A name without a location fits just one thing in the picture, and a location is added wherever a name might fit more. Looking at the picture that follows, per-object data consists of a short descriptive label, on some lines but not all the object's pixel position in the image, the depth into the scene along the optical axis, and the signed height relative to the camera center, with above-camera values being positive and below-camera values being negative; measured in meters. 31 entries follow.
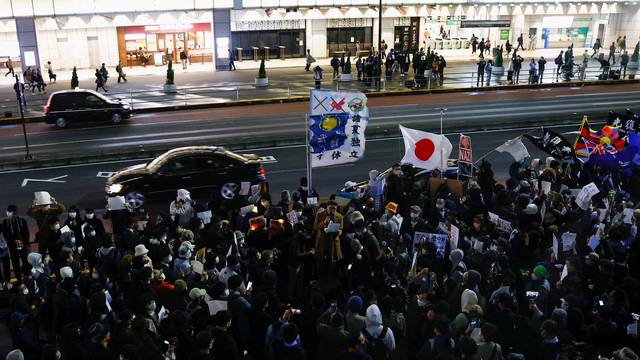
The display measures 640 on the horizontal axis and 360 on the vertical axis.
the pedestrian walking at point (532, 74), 38.25 -3.20
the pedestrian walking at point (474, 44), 54.59 -2.06
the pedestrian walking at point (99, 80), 35.75 -3.05
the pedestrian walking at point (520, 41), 54.97 -1.92
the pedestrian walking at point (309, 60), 41.00 -2.40
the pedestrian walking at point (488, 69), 37.53 -2.82
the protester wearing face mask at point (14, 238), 11.65 -3.72
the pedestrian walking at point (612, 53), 45.22 -2.42
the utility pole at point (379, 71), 37.09 -2.93
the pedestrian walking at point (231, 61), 47.00 -2.77
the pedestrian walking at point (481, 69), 37.56 -2.86
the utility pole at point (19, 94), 21.27 -2.23
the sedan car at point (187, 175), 15.97 -3.72
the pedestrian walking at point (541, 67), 38.25 -2.79
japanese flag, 13.53 -2.64
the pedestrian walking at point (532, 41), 59.03 -2.02
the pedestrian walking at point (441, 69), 38.75 -2.88
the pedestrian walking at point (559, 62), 40.03 -2.64
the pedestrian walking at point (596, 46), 50.53 -2.17
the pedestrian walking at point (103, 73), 37.25 -2.82
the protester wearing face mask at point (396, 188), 13.55 -3.40
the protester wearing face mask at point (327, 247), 10.44 -3.54
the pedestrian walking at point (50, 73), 40.27 -2.97
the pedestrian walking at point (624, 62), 40.33 -2.72
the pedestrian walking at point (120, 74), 40.12 -3.12
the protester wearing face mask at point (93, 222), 11.78 -3.48
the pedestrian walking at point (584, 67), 39.91 -2.94
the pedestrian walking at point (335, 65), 39.62 -2.65
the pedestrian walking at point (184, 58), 47.69 -2.57
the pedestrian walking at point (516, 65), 37.97 -2.64
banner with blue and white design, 12.96 -2.07
